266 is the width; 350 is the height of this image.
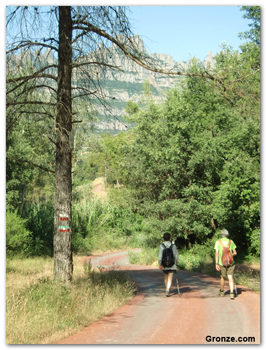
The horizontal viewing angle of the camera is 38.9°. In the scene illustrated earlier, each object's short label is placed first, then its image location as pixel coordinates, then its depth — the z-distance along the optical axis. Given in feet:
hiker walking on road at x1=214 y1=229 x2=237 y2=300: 29.37
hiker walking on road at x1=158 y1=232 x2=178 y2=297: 30.48
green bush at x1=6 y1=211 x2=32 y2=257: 65.62
